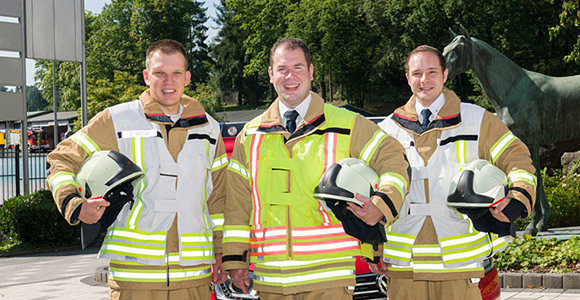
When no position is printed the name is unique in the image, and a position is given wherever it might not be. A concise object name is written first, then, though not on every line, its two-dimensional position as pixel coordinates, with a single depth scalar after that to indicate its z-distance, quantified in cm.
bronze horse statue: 1146
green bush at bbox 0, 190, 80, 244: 1691
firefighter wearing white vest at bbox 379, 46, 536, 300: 448
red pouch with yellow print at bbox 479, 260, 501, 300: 466
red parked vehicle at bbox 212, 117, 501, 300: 564
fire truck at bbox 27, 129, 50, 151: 6569
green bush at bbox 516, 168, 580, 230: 1471
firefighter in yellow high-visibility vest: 412
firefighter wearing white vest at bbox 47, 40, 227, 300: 432
